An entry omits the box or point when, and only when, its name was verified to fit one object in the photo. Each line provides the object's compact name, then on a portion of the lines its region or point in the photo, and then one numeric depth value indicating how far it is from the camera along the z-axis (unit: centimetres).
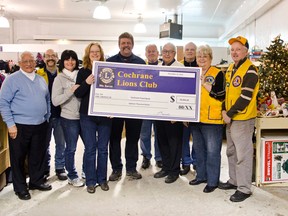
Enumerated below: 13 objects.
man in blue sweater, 281
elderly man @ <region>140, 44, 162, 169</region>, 399
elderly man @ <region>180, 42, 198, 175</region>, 366
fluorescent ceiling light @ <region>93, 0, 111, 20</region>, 629
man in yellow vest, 277
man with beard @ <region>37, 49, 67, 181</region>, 339
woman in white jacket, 309
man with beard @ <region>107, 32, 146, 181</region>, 328
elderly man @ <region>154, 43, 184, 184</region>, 338
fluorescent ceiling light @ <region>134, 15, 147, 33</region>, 879
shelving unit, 320
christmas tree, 353
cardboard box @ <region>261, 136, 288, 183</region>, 325
